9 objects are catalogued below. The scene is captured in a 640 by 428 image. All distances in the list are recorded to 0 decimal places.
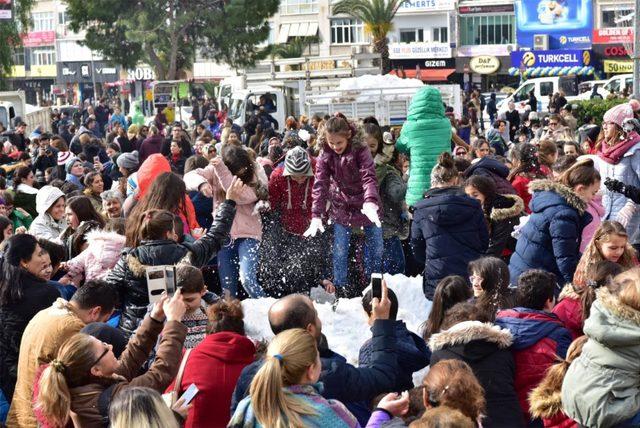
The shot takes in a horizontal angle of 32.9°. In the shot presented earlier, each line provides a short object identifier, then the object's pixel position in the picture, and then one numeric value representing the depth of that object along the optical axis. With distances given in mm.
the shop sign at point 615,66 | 52031
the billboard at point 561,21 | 55656
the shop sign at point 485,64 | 57781
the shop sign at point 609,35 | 54316
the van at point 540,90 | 36625
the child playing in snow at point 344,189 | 8797
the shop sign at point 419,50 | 60469
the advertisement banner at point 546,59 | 50250
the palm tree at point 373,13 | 50594
